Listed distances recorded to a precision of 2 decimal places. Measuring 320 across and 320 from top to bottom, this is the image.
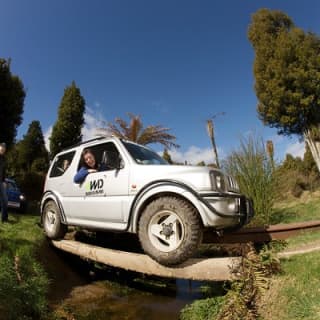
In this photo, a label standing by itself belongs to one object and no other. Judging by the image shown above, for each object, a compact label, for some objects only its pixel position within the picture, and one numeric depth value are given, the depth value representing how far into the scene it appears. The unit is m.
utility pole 16.25
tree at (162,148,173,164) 25.97
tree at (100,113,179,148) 17.67
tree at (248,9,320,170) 14.46
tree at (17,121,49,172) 18.60
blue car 8.98
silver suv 3.71
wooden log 3.69
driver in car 5.09
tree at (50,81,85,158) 15.97
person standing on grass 6.51
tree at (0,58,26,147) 12.52
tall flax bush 7.41
